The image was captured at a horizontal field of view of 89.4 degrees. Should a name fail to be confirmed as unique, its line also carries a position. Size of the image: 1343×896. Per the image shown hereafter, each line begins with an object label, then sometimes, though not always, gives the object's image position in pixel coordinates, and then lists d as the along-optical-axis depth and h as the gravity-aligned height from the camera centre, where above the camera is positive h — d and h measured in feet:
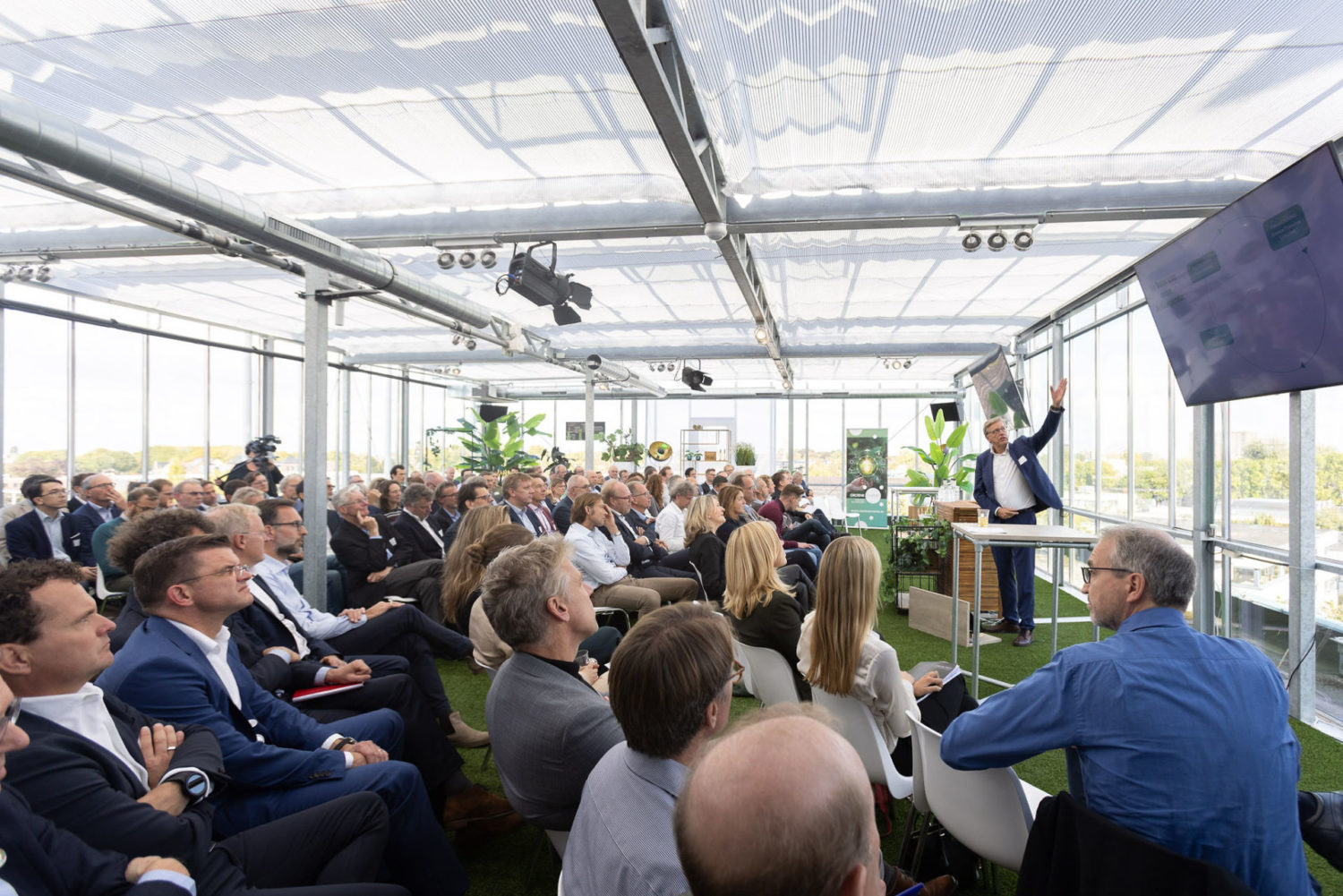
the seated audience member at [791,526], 24.76 -2.91
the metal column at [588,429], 39.24 +1.19
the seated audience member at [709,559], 16.65 -2.68
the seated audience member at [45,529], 17.29 -2.20
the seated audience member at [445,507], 19.18 -1.84
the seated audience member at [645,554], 17.61 -3.21
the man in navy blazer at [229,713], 6.59 -2.70
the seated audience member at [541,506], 20.76 -1.85
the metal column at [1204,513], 16.56 -1.48
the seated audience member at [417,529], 17.21 -2.09
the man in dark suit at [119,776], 4.85 -2.59
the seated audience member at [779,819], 2.38 -1.34
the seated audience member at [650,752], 3.82 -1.96
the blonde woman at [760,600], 9.95 -2.27
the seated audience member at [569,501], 22.70 -1.84
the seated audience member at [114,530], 17.02 -2.25
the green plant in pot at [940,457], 34.76 -0.28
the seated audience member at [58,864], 4.08 -2.66
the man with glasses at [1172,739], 4.68 -2.08
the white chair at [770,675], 9.34 -3.18
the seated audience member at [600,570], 15.85 -2.88
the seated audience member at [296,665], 9.17 -3.16
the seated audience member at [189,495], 19.34 -1.39
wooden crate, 20.86 -3.81
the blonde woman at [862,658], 7.57 -2.35
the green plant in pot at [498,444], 42.37 +0.25
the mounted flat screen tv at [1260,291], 9.43 +2.67
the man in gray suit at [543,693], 5.61 -2.18
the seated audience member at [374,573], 15.19 -2.87
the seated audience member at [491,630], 9.66 -2.71
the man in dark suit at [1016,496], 17.08 -1.17
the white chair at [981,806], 5.62 -3.06
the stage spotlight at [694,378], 39.60 +4.21
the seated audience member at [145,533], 9.02 -1.17
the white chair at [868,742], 7.47 -3.23
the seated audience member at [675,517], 23.20 -2.37
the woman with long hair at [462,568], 12.32 -2.25
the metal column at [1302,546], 12.60 -1.75
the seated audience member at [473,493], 18.66 -1.26
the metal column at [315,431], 16.34 +0.41
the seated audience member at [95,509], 18.06 -1.82
